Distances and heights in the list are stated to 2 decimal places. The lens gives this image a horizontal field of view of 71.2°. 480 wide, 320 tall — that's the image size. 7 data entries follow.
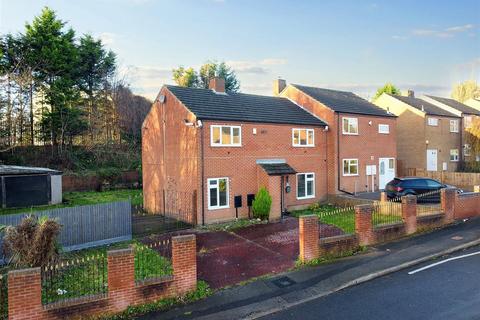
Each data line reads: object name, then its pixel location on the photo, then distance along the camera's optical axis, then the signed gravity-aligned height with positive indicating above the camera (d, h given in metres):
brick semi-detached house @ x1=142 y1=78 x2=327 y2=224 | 17.41 +0.33
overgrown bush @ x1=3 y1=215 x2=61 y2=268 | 8.93 -2.20
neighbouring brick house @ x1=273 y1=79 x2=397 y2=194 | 22.45 +1.27
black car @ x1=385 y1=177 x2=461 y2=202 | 18.51 -1.92
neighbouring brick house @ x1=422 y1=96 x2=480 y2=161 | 35.22 +4.19
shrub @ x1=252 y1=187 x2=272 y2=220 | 17.45 -2.52
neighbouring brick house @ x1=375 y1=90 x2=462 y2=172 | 31.48 +1.91
